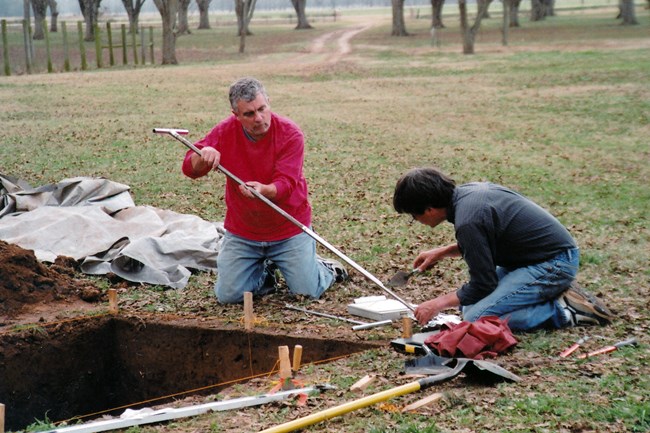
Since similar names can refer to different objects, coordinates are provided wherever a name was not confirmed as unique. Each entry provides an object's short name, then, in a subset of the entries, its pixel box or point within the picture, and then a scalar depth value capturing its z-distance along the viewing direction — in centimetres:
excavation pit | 644
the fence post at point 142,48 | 3436
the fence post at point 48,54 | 3111
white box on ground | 654
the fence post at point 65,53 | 3164
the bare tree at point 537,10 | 6297
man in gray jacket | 553
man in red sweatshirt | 665
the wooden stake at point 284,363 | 521
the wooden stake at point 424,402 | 473
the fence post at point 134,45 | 3411
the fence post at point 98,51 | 3278
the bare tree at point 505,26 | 3931
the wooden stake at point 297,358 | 546
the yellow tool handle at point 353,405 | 444
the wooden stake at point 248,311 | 638
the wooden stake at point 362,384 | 514
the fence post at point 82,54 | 3186
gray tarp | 794
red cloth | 544
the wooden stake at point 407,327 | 588
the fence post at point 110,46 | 3344
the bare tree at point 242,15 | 4304
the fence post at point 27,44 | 3128
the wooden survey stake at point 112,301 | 686
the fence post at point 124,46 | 3346
